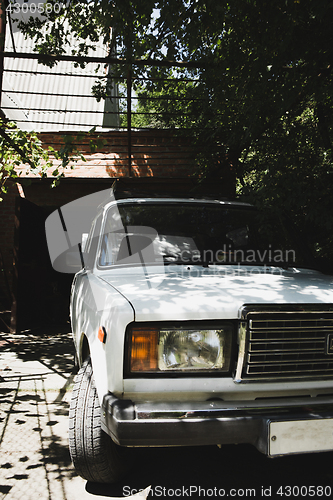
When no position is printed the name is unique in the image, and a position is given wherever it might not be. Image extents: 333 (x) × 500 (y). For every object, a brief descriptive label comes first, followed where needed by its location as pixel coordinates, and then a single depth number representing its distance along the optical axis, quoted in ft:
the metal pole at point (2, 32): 15.12
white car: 5.99
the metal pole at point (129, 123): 21.47
